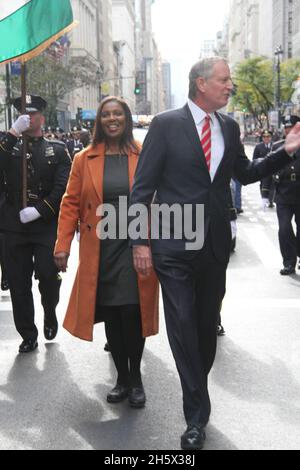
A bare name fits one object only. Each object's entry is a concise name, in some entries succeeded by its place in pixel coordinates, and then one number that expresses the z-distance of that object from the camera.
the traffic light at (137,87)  54.81
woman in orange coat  4.80
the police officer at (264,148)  15.75
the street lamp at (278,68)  49.37
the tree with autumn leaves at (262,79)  80.31
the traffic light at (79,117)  67.06
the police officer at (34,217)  5.94
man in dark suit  4.12
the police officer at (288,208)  9.57
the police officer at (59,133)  27.12
